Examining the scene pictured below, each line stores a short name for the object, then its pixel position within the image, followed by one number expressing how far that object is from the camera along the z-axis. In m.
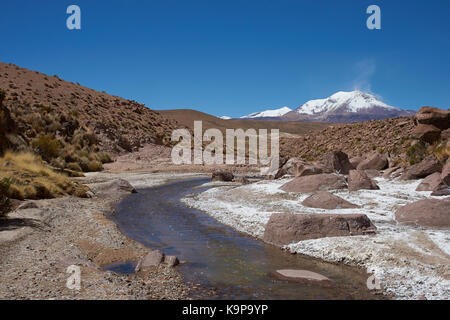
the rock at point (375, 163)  20.61
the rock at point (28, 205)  11.82
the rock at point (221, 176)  25.83
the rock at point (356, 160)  23.17
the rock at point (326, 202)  12.04
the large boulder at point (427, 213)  9.44
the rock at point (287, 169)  21.70
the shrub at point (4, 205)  10.13
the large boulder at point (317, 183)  15.27
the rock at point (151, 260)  7.43
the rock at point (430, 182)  13.02
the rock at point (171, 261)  7.53
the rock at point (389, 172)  16.83
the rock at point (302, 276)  6.63
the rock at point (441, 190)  11.87
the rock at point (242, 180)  24.06
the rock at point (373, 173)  18.40
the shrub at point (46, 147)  26.72
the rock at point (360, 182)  14.55
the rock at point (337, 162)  19.08
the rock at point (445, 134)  19.23
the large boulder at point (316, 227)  8.95
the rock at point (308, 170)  17.92
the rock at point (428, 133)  19.88
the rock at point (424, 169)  14.78
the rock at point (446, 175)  12.32
